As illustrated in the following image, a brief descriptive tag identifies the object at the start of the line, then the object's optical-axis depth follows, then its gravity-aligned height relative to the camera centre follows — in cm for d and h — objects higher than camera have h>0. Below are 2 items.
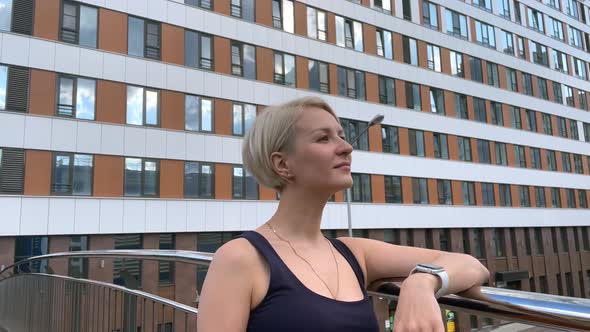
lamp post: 1961 +429
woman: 146 -14
